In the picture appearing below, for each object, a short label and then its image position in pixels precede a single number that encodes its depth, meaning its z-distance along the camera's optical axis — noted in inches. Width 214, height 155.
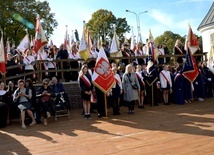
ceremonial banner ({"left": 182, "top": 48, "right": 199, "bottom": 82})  495.2
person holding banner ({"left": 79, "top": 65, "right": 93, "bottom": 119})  398.0
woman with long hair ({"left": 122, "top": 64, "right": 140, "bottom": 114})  417.4
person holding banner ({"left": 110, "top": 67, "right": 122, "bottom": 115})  420.8
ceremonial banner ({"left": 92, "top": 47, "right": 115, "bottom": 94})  400.8
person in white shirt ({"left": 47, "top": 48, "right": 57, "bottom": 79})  530.6
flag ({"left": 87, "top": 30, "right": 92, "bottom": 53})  607.5
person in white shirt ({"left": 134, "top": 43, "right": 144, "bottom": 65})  601.0
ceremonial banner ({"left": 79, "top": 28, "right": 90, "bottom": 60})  510.3
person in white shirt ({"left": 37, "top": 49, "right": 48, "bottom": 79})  527.5
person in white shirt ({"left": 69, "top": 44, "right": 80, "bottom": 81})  543.2
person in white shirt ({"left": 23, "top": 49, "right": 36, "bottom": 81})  505.6
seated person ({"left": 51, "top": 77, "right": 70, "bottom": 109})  409.8
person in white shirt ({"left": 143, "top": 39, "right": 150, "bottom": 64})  678.5
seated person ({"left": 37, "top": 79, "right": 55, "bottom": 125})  382.3
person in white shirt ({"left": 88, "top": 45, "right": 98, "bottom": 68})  540.1
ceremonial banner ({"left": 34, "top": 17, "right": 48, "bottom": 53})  494.5
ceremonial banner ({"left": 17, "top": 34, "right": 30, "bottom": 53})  646.1
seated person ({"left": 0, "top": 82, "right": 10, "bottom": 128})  373.6
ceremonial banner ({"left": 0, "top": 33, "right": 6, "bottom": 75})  445.7
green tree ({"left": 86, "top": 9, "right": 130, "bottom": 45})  2191.2
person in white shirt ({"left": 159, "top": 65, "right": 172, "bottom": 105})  486.6
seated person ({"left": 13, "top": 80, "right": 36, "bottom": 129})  376.8
